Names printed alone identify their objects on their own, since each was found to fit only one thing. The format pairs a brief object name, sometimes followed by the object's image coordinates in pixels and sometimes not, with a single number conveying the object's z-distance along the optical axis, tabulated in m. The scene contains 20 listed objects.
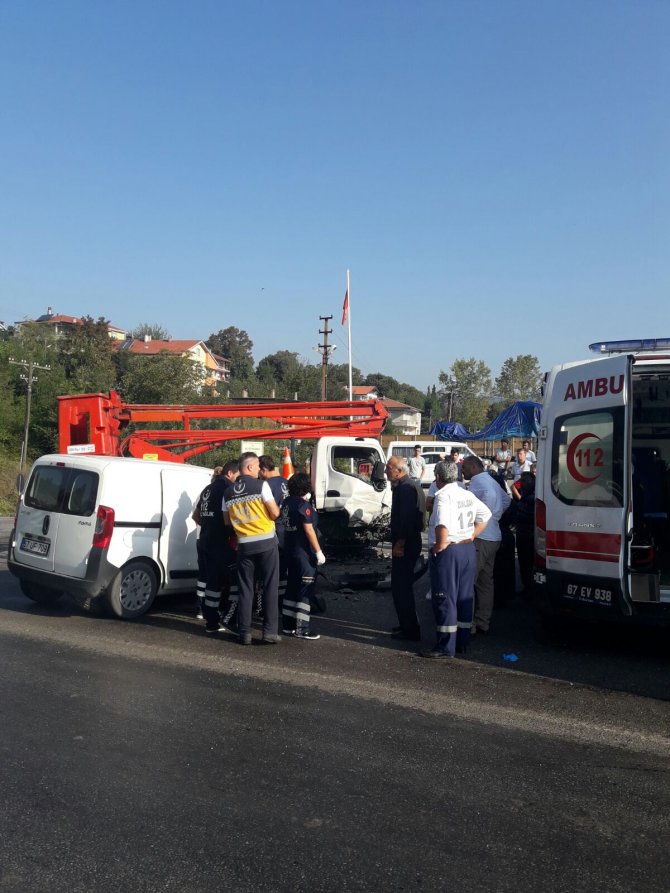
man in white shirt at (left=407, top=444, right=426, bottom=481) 19.00
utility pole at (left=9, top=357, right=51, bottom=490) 45.50
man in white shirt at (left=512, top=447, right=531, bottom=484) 13.74
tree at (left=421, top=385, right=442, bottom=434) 116.74
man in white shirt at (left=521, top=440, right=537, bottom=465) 14.04
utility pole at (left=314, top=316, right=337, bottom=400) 50.00
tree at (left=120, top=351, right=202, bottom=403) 41.88
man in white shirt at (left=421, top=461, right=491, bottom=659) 7.09
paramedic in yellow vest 7.48
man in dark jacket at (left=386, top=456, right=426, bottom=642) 7.86
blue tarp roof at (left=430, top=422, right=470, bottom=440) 32.41
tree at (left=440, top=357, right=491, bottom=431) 77.00
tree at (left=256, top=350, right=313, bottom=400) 64.50
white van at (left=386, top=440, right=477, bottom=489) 23.34
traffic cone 13.17
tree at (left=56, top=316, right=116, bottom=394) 48.59
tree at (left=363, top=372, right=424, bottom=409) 137.50
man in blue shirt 8.20
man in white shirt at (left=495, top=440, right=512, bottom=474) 13.48
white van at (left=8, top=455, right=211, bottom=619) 8.18
